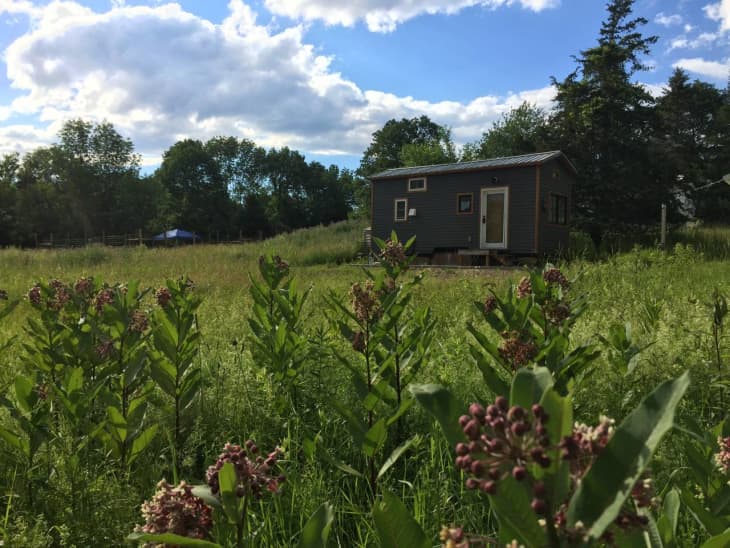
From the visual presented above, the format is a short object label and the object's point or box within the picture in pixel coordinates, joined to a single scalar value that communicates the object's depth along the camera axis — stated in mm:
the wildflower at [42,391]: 2583
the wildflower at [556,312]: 2490
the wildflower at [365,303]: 2617
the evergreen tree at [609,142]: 28734
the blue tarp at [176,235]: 52281
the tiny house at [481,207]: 20141
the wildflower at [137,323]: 2961
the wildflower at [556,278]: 2582
